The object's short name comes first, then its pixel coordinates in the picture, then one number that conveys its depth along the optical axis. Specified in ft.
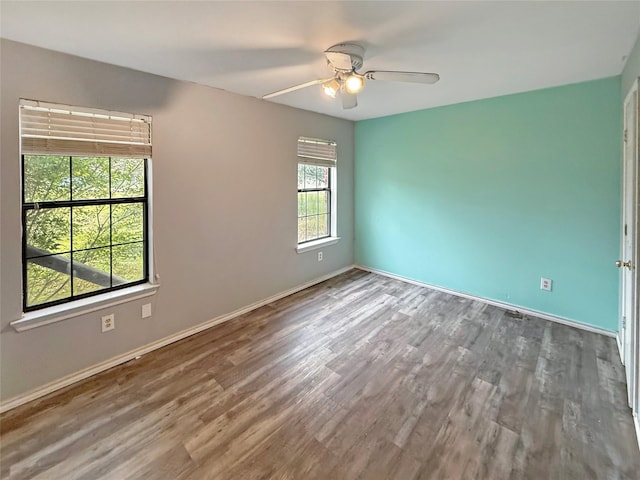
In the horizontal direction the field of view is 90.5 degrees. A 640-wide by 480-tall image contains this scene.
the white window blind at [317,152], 13.42
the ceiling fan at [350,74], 6.71
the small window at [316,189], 13.82
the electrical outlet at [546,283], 10.93
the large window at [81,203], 7.09
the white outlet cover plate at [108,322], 8.21
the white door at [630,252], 6.15
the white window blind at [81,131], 6.87
